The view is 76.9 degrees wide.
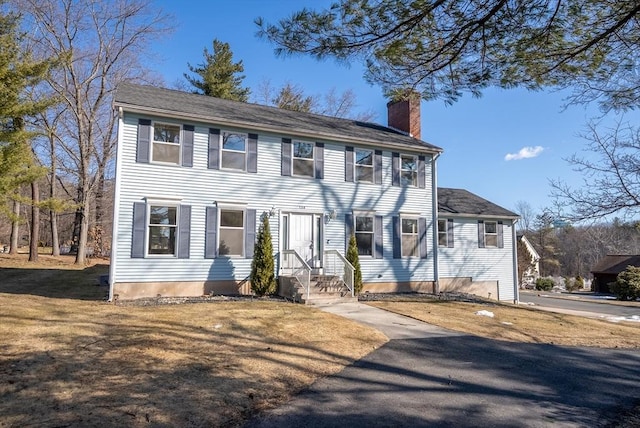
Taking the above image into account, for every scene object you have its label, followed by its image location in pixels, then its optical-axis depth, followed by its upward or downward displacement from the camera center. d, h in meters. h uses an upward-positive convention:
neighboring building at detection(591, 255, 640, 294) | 32.47 -1.17
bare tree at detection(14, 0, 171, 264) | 20.89 +8.80
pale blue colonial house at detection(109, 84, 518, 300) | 11.14 +1.84
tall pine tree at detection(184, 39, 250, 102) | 30.22 +13.58
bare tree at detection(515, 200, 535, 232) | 54.33 +5.72
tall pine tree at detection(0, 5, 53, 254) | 12.21 +4.66
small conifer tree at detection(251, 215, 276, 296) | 11.68 -0.39
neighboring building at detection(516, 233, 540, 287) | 35.64 -1.23
